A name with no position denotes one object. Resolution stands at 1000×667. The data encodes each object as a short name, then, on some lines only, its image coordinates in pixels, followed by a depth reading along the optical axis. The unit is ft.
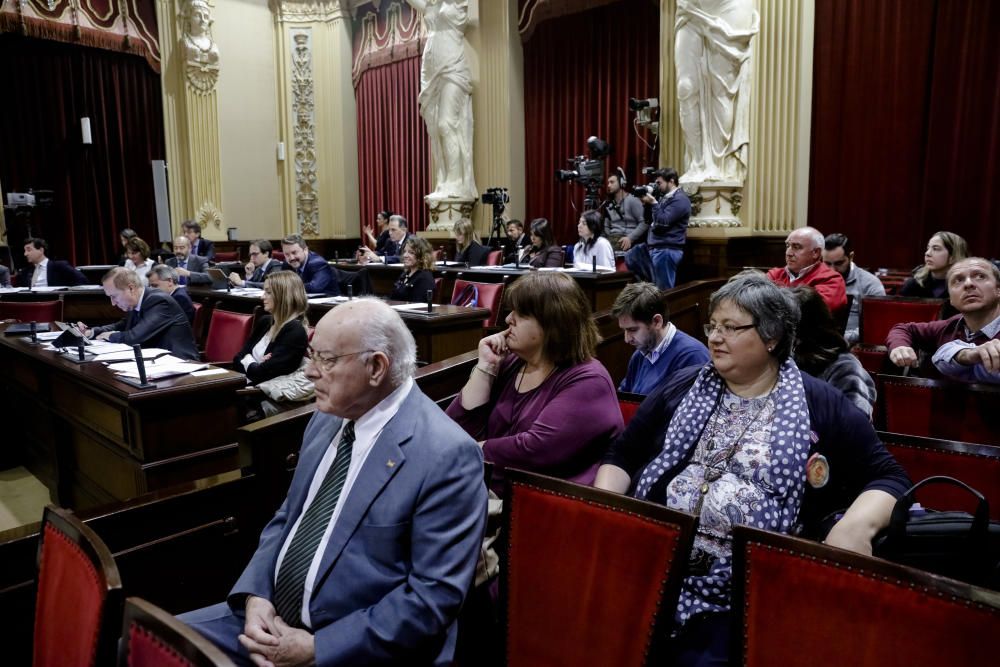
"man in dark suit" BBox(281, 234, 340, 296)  18.65
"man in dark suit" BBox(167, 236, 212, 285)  21.25
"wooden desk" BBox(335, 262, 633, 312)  18.08
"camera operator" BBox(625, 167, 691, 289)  19.57
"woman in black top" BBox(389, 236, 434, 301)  17.17
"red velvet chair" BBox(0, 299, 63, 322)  16.29
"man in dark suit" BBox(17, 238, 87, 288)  22.35
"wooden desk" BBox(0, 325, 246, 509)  9.15
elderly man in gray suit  4.31
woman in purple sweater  6.18
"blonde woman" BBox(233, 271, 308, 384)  11.25
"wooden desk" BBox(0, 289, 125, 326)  20.83
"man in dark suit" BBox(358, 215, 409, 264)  24.59
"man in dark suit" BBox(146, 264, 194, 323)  15.06
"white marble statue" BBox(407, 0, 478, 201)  27.89
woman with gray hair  4.76
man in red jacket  11.71
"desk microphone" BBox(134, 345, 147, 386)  9.23
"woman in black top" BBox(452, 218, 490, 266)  23.51
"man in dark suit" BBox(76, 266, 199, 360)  12.57
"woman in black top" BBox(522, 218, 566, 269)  20.43
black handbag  4.11
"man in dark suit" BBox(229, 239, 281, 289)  19.88
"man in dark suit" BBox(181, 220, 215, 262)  26.81
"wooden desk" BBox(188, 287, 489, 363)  14.01
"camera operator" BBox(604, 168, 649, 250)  22.64
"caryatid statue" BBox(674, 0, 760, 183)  19.81
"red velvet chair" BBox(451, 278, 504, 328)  17.16
